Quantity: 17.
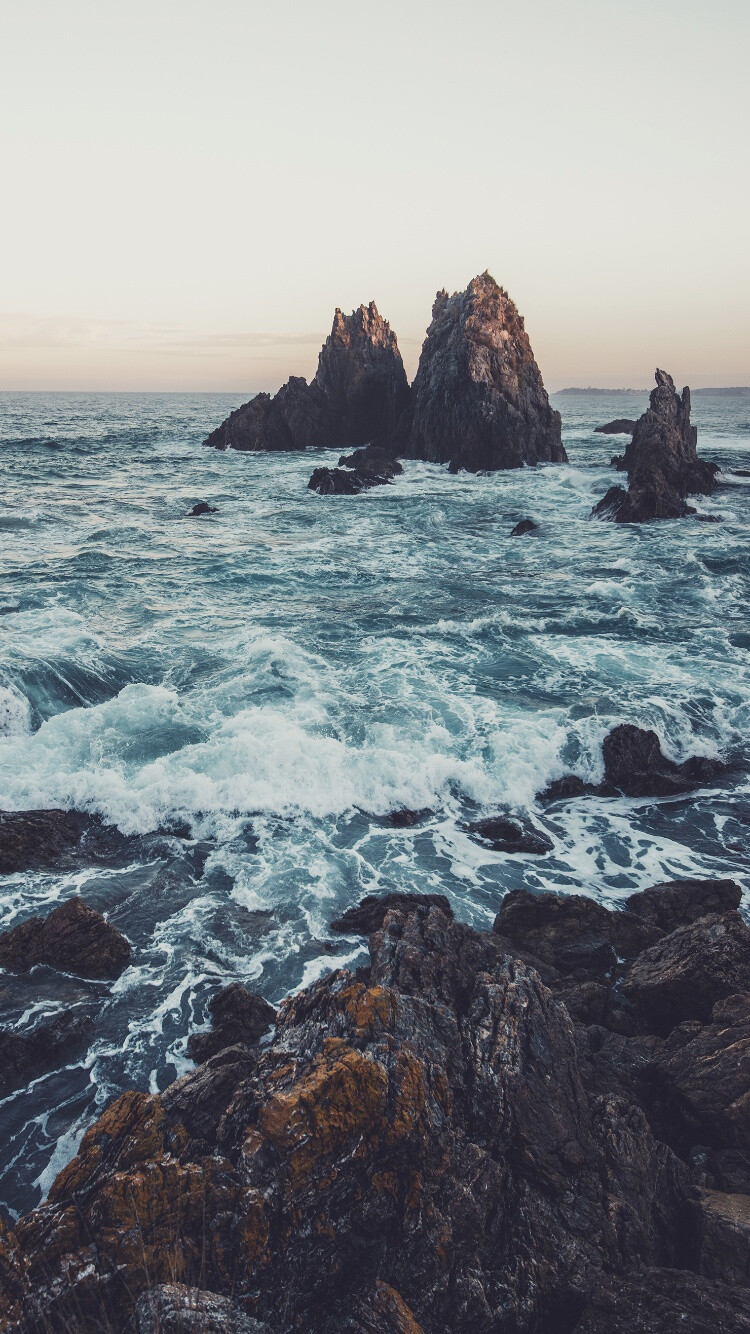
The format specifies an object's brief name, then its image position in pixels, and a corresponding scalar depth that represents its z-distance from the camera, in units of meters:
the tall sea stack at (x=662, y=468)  43.84
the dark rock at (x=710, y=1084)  6.57
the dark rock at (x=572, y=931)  10.12
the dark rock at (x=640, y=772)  15.43
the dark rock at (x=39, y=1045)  8.38
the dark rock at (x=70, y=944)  10.03
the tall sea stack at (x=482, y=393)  62.22
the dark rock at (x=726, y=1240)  5.23
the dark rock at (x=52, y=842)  12.41
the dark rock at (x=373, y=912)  11.05
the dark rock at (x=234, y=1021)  8.74
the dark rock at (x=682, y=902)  11.13
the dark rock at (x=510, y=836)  13.53
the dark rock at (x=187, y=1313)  4.03
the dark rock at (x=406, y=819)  14.37
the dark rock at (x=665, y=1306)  4.61
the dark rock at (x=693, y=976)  8.41
